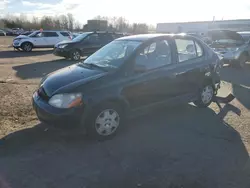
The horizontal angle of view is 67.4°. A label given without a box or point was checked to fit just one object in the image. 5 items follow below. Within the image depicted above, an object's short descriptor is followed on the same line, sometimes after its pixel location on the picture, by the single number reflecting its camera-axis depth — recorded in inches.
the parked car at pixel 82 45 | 431.3
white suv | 601.0
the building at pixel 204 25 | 1425.6
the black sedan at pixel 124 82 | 118.4
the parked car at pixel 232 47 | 365.6
